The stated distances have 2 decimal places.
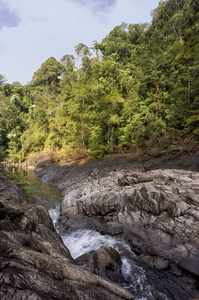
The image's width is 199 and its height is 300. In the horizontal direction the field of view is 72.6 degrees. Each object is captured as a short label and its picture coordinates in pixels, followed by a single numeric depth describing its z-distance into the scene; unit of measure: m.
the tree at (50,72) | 46.56
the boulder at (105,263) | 4.84
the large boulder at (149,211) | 5.94
